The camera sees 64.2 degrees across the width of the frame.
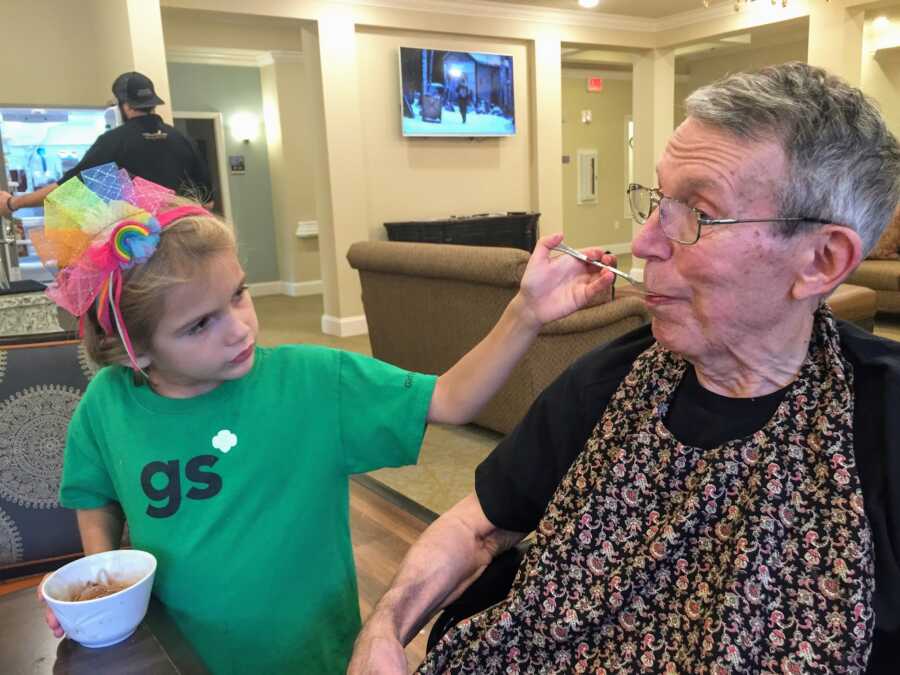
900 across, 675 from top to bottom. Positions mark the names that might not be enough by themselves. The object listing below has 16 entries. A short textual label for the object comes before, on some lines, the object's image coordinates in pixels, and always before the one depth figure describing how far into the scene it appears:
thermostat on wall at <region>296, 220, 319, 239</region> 7.80
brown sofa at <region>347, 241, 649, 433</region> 2.99
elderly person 0.76
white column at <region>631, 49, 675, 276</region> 7.43
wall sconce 7.70
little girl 0.94
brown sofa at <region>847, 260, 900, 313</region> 4.94
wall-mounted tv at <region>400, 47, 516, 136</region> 5.96
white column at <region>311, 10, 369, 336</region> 5.46
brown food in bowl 0.80
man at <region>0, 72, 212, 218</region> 3.27
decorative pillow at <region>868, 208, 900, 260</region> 5.29
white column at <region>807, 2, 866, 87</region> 5.86
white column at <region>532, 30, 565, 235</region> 6.61
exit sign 9.74
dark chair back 1.27
